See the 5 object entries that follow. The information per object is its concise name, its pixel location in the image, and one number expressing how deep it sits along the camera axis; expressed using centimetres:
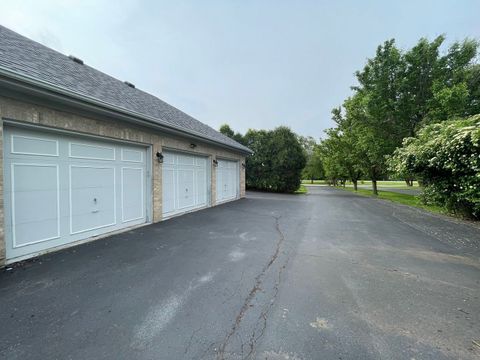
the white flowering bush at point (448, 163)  598
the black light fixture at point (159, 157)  710
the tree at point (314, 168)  4013
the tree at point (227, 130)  2500
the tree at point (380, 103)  1388
